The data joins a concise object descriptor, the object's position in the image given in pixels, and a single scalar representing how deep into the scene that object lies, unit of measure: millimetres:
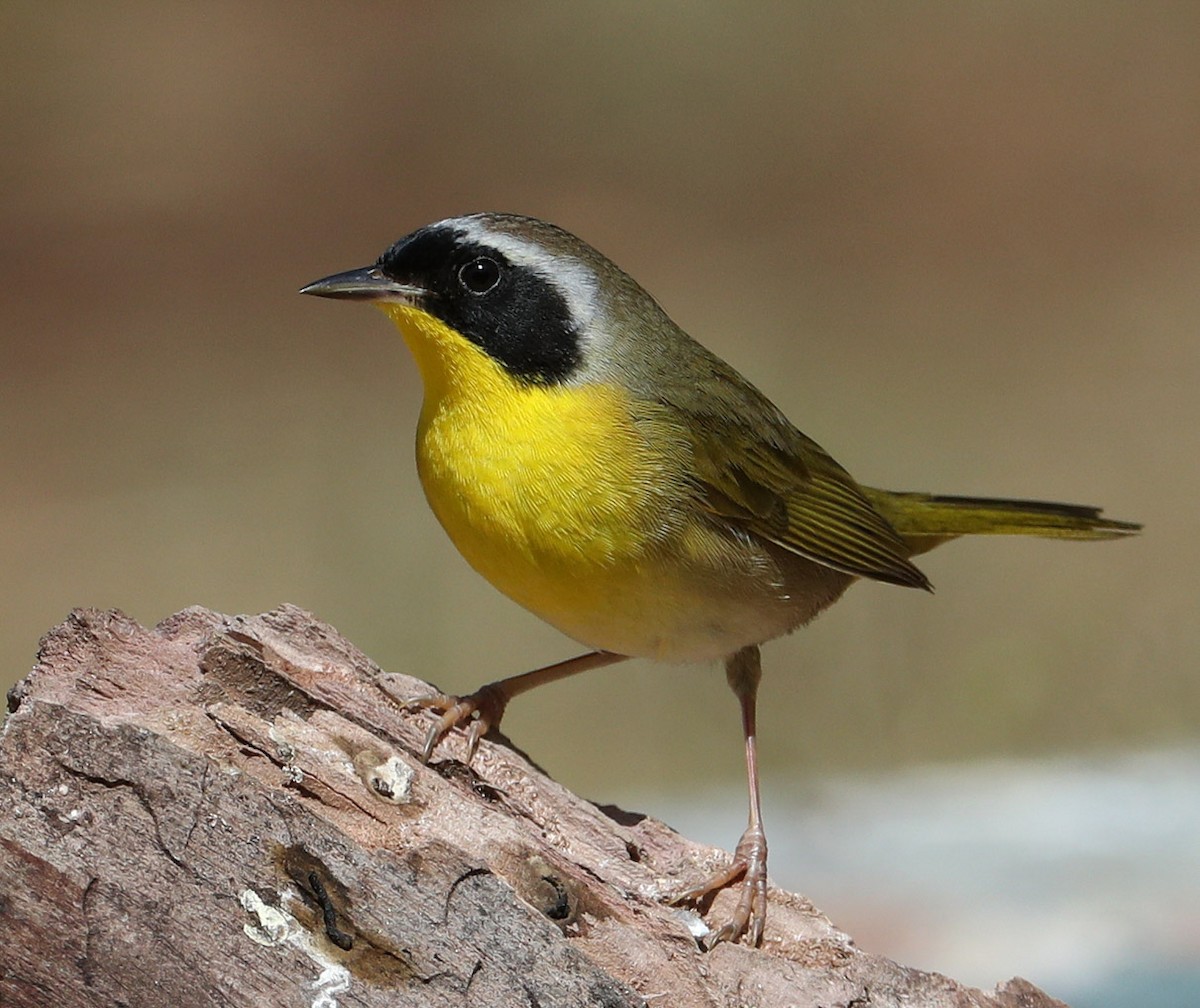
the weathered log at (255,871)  6191
